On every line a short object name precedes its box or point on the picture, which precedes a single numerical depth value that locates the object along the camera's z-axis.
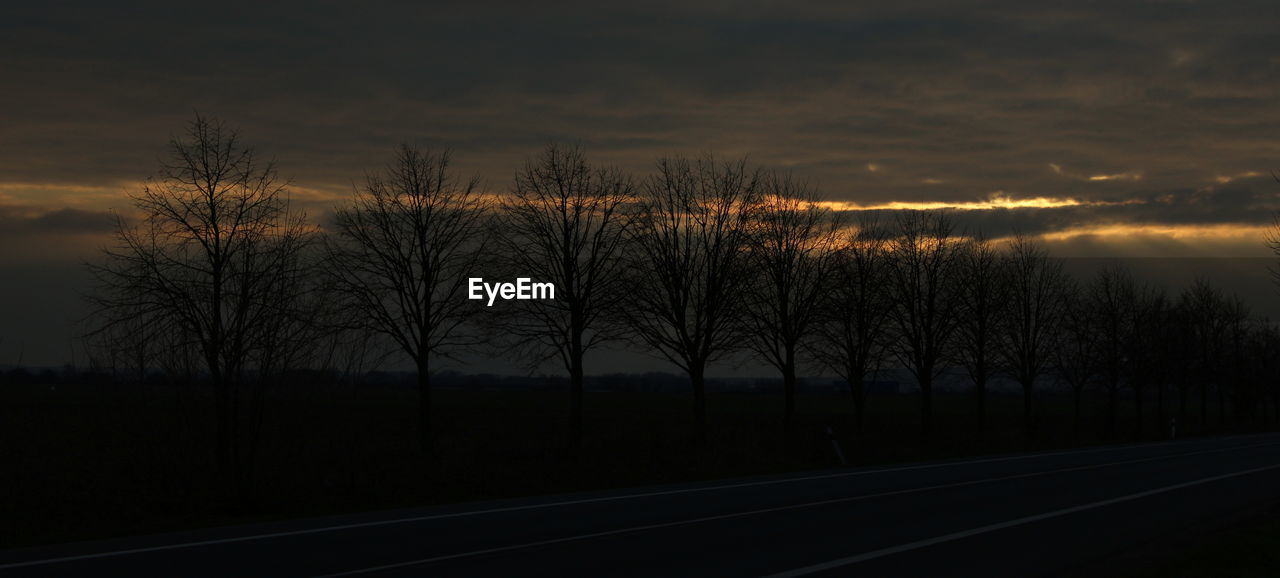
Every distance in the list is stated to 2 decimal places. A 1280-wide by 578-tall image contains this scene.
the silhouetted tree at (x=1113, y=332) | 60.59
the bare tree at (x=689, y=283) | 35.72
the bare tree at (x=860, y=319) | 44.75
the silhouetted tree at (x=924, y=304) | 48.44
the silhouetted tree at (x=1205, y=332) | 77.75
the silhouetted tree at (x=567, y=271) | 32.53
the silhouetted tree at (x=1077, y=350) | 59.69
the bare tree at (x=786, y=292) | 39.78
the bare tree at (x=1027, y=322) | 55.94
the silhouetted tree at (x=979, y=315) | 51.22
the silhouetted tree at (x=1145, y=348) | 62.34
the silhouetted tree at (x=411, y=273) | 30.05
